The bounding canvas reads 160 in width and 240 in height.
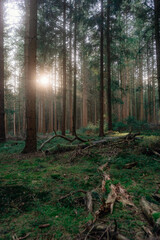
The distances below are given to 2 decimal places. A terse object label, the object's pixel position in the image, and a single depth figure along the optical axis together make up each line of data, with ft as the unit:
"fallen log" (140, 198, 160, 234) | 5.88
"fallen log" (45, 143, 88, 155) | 23.80
